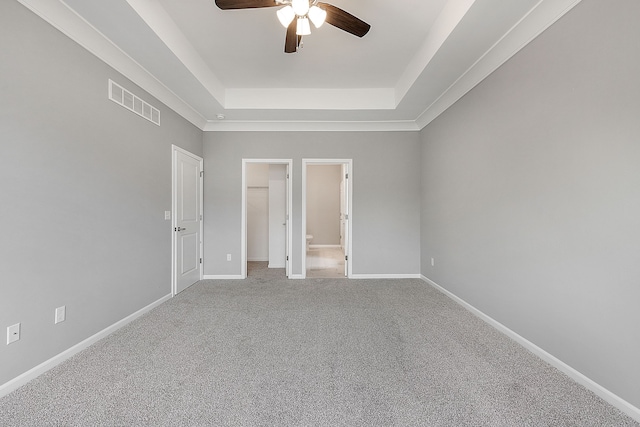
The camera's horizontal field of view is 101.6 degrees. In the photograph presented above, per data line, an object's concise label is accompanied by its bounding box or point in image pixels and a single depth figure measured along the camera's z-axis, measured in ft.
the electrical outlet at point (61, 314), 6.32
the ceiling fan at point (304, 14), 5.80
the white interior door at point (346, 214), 14.57
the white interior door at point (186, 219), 11.55
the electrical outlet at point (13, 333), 5.33
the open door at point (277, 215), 17.20
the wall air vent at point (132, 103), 8.05
